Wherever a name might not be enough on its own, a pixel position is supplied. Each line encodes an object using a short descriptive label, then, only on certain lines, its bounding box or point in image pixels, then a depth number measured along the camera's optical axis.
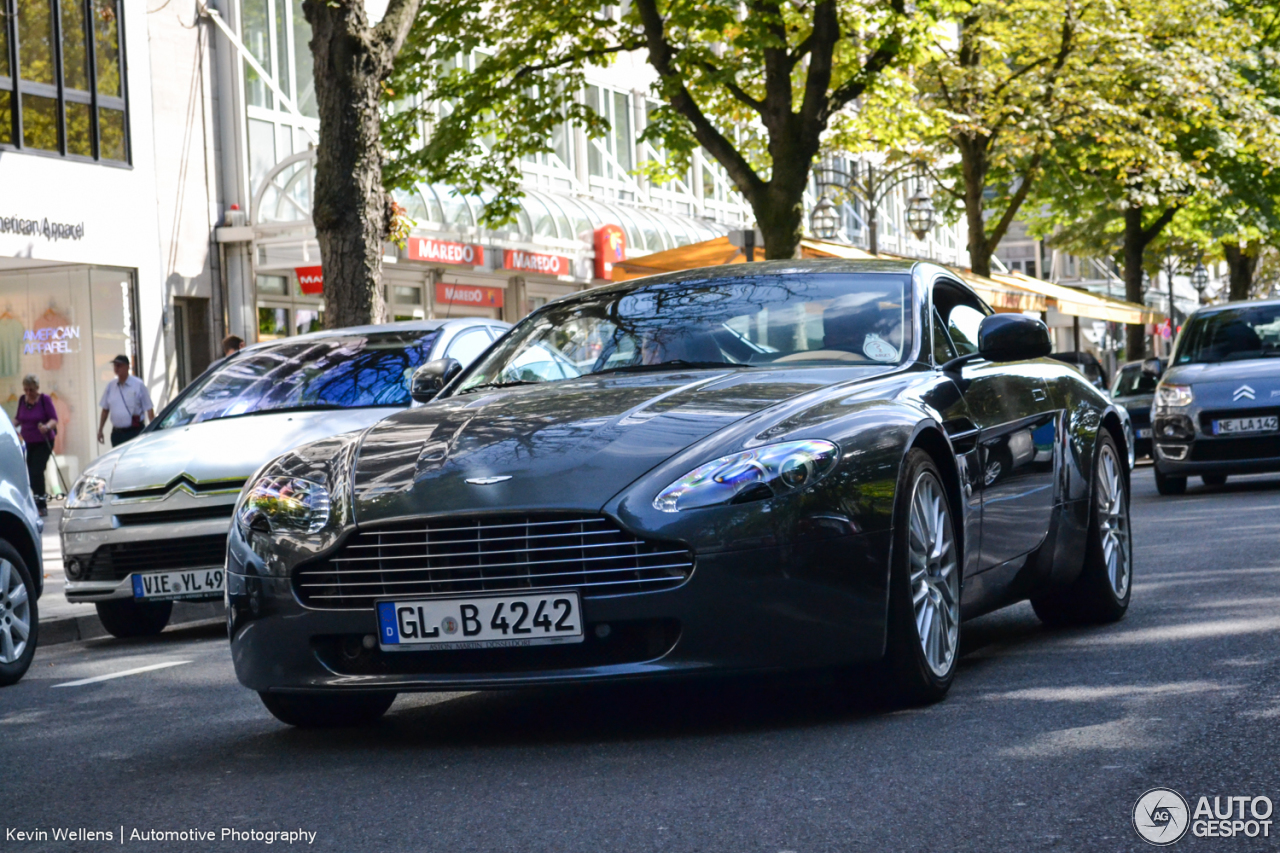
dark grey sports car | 4.98
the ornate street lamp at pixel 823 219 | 29.48
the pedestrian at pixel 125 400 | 19.33
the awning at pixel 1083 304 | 30.41
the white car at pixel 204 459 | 9.63
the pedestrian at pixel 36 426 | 21.89
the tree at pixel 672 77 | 21.11
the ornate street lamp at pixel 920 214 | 28.39
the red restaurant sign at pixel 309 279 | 27.17
